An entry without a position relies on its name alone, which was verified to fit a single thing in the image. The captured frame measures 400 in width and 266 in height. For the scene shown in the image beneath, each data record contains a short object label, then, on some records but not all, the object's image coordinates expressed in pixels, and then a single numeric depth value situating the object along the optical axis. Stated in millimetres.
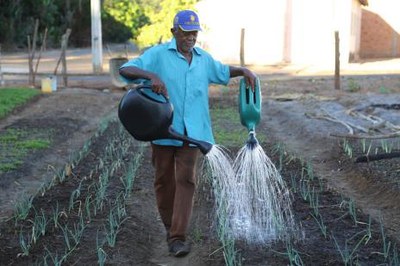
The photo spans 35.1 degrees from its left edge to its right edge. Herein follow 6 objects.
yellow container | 15062
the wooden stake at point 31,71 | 15898
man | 4165
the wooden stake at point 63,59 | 15867
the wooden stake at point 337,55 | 14500
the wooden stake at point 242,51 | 17762
